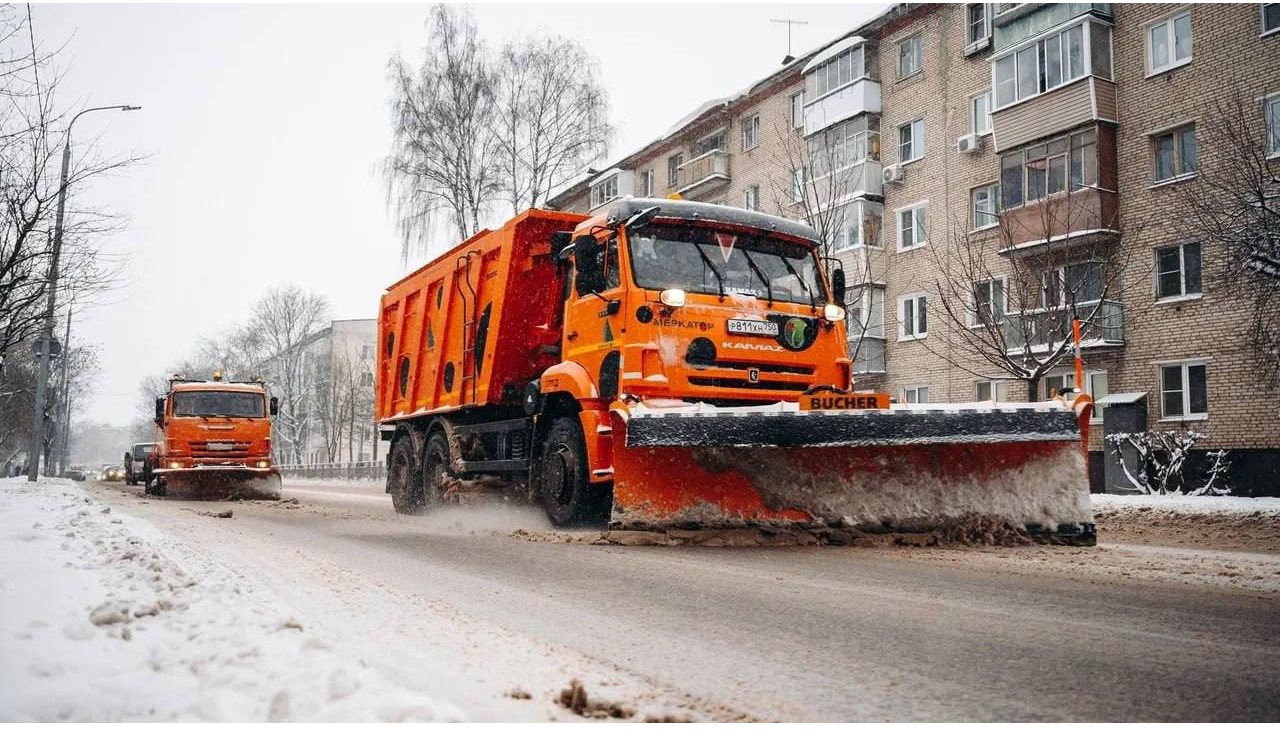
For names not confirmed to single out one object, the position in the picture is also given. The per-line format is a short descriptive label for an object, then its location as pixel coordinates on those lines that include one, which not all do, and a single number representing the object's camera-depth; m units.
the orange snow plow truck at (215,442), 19.44
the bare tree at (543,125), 28.41
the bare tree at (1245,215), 13.85
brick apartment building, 18.86
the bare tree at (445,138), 28.02
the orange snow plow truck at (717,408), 7.57
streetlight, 14.15
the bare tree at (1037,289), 17.59
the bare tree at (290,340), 60.97
